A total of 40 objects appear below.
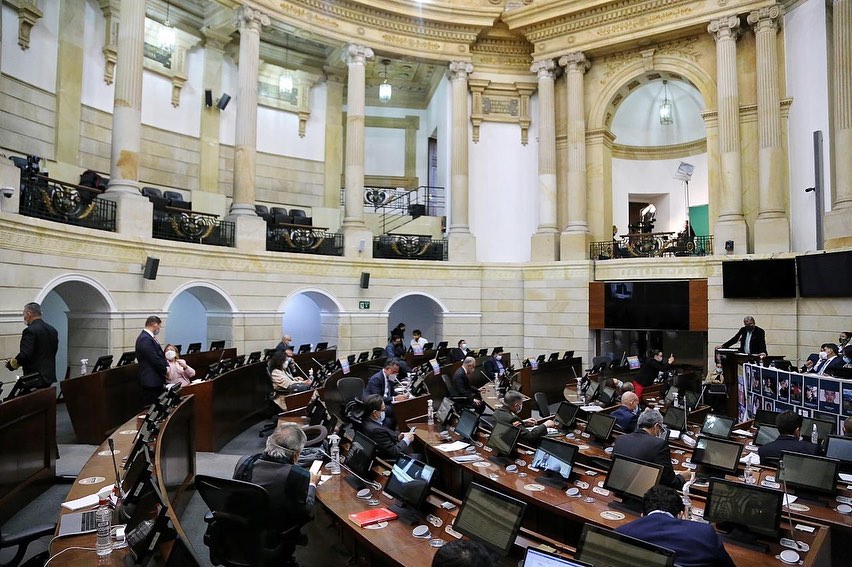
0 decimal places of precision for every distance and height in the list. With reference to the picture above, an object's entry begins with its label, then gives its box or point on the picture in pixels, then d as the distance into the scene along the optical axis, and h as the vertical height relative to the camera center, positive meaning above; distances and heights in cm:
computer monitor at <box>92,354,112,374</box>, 1011 -104
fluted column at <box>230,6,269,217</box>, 1673 +550
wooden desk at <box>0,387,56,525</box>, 584 -157
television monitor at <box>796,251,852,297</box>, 1423 +90
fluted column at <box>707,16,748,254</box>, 1725 +523
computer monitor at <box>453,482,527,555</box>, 385 -143
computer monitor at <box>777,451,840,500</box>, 510 -144
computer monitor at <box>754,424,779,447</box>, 712 -151
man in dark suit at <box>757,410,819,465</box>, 614 -142
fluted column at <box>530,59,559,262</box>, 1998 +478
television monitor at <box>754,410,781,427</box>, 816 -149
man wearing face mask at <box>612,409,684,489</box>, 570 -136
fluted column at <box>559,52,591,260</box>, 1953 +503
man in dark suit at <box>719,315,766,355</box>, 1248 -65
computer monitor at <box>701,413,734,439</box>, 744 -148
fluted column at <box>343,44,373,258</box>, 1853 +462
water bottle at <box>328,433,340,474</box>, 584 -148
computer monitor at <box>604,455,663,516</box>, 498 -146
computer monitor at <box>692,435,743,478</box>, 588 -148
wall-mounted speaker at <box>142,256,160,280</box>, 1312 +76
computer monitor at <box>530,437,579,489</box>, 564 -150
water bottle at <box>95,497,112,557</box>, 363 -142
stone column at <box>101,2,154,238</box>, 1329 +401
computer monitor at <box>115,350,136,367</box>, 1068 -102
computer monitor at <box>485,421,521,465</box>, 635 -147
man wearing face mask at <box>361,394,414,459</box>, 623 -137
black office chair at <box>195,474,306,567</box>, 390 -151
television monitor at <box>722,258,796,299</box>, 1572 +83
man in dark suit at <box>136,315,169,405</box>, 795 -77
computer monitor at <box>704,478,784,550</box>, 423 -147
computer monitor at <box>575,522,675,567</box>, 323 -137
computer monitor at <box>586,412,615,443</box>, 734 -149
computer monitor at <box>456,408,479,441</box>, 722 -145
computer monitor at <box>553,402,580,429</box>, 812 -147
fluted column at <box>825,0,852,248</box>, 1500 +478
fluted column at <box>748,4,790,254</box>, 1670 +498
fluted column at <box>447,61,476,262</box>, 1992 +468
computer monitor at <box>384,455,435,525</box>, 462 -145
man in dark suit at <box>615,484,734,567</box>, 346 -138
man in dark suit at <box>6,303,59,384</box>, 790 -59
